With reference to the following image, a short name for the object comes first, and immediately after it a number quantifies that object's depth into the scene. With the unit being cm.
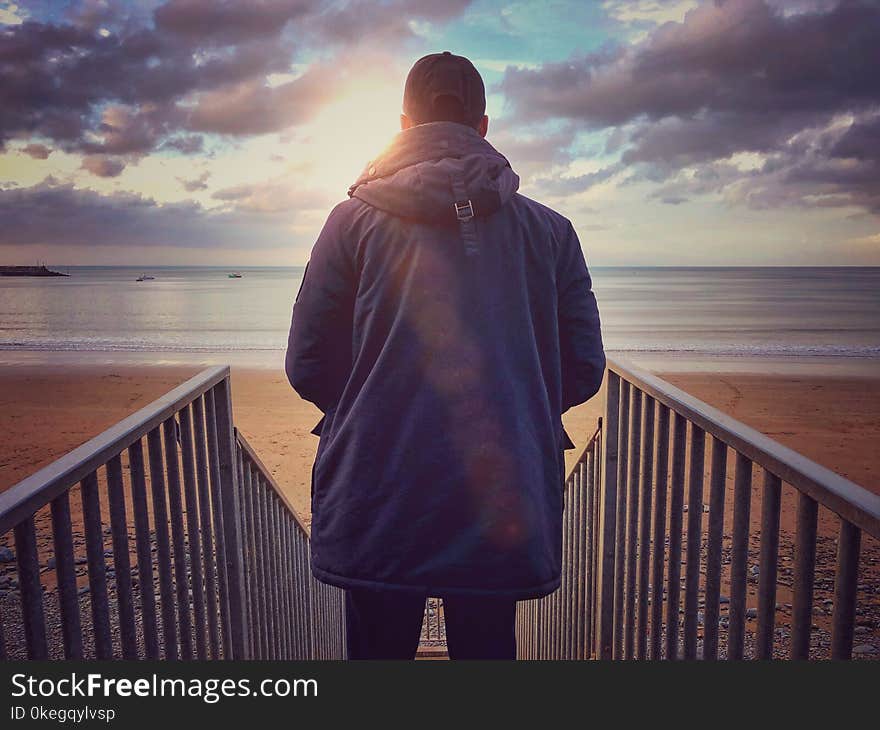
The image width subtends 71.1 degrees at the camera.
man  152
